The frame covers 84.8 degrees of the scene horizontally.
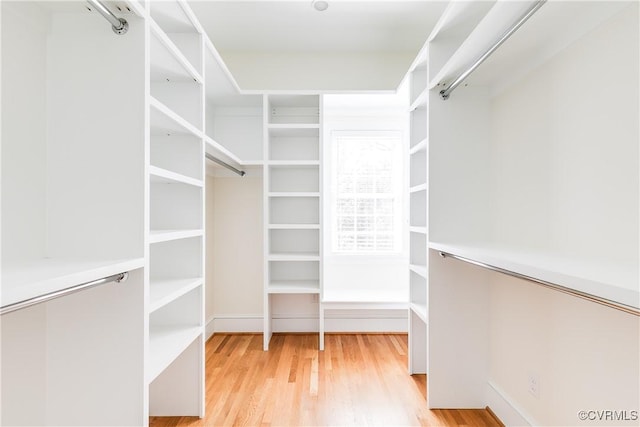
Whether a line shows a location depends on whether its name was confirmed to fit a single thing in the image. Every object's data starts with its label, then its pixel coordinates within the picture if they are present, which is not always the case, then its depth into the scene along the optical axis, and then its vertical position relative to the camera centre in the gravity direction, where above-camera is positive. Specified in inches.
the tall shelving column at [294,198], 132.3 +6.7
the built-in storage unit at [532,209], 47.5 +1.2
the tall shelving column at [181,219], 74.9 -0.7
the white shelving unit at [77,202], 46.5 +2.0
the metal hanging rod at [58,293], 28.9 -7.7
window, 149.1 +7.9
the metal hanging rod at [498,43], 47.6 +27.4
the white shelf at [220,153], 84.9 +17.7
